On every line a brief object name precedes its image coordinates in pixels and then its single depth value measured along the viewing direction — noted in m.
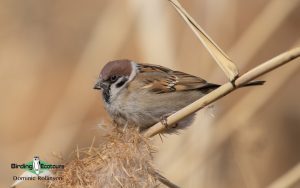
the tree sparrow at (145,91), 5.81
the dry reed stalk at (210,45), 4.00
